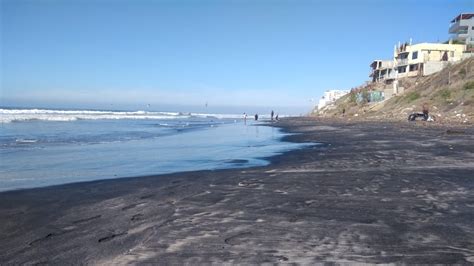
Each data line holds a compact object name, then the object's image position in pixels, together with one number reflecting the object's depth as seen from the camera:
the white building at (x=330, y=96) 105.11
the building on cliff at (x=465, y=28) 72.50
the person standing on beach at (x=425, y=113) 34.47
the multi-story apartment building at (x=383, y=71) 75.47
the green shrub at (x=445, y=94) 41.47
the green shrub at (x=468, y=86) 40.02
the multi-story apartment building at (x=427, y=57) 63.88
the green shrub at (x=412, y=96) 48.74
